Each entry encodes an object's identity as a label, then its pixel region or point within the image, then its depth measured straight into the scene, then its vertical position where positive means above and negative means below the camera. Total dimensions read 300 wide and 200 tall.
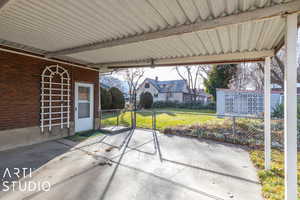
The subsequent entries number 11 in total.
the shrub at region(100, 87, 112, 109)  11.91 +0.12
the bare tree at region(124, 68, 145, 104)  21.95 +3.31
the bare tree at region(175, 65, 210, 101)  22.16 +3.78
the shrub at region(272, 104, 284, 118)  7.82 -0.53
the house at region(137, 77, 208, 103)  25.91 +2.00
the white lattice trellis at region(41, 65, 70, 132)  5.13 +0.12
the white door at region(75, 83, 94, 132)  6.20 -0.24
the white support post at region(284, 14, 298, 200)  1.76 -0.10
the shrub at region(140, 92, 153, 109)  18.77 +0.08
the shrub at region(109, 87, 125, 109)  12.83 +0.21
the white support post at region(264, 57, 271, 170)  3.12 -0.37
